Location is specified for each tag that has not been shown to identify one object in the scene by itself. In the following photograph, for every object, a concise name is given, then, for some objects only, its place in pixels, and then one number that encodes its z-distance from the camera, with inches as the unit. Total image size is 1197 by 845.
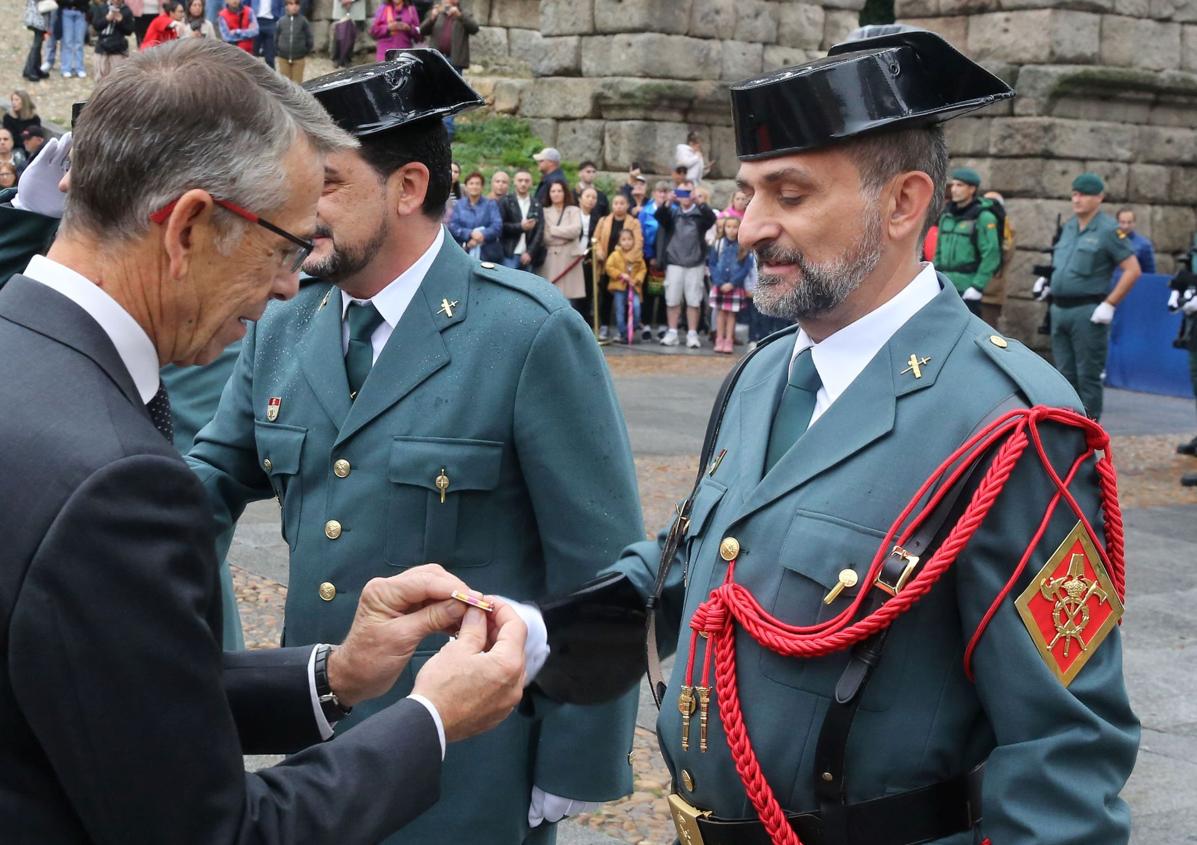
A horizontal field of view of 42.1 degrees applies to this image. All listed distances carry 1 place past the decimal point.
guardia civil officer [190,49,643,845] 115.0
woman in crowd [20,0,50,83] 818.8
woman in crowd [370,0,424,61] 740.6
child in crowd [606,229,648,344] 633.0
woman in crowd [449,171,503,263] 596.7
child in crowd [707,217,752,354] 610.2
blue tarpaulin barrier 578.6
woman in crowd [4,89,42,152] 615.5
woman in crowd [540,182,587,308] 617.0
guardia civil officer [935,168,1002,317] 545.4
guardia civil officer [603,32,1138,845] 80.4
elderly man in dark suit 62.5
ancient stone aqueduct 636.1
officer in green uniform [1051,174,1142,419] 462.9
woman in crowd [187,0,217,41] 760.8
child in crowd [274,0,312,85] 814.5
